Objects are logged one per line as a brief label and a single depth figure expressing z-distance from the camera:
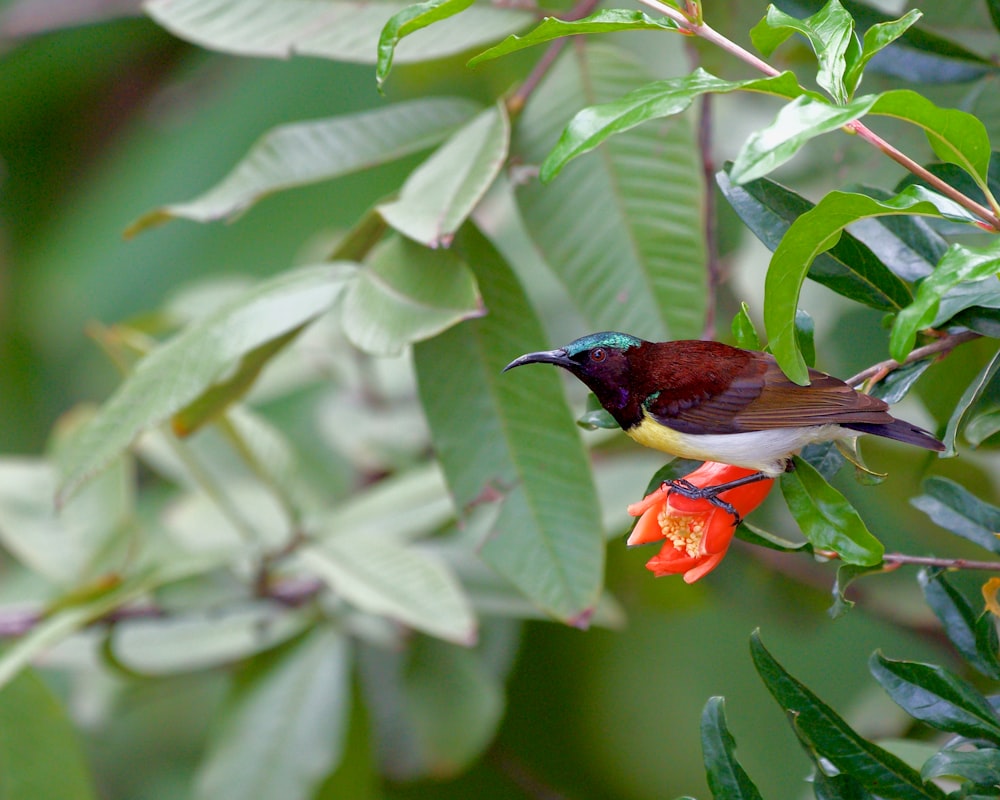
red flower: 3.39
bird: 3.40
